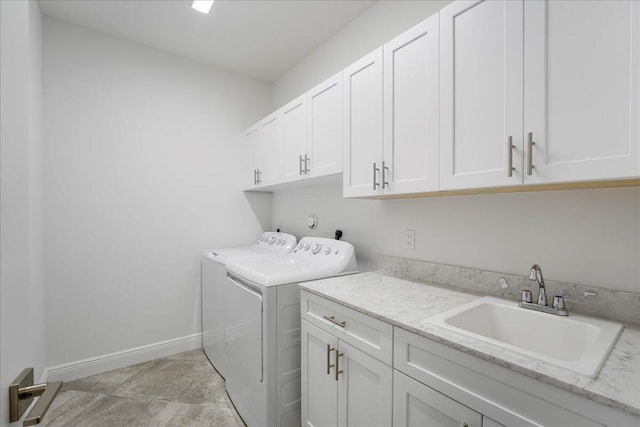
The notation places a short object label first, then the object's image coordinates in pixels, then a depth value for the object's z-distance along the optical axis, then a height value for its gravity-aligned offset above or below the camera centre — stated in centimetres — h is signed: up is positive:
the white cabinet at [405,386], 73 -57
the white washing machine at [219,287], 221 -65
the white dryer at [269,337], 159 -73
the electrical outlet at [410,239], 180 -18
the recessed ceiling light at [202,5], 197 +142
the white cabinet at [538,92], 84 +41
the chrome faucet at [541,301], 112 -36
